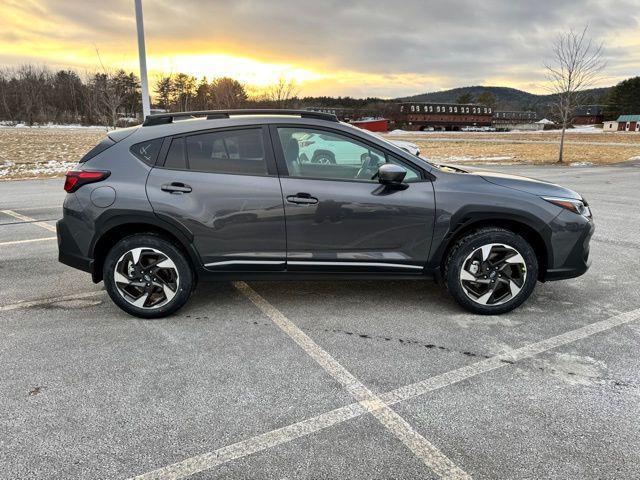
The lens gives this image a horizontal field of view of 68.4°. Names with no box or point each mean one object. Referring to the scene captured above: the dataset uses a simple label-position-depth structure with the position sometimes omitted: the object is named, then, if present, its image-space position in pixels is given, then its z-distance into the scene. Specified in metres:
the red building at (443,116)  110.94
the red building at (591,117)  134.50
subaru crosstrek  3.74
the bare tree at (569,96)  21.52
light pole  10.26
